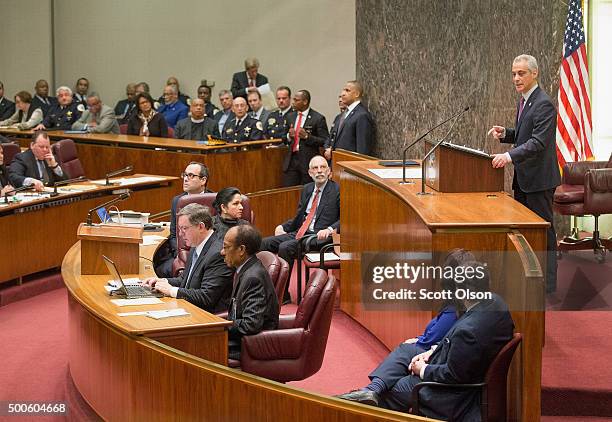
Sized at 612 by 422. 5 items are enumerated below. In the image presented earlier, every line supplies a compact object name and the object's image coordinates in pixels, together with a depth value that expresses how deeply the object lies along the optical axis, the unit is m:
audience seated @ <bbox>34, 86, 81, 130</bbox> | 14.81
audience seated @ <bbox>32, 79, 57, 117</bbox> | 16.02
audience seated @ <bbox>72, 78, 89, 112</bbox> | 17.47
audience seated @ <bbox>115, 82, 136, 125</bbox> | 16.41
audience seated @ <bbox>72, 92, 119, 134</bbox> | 13.77
